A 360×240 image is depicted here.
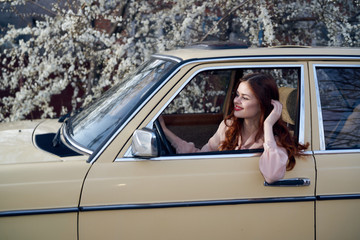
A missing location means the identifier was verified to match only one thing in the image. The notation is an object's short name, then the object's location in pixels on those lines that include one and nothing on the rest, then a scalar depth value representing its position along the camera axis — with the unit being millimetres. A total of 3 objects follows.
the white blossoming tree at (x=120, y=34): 6500
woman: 2590
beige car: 2500
